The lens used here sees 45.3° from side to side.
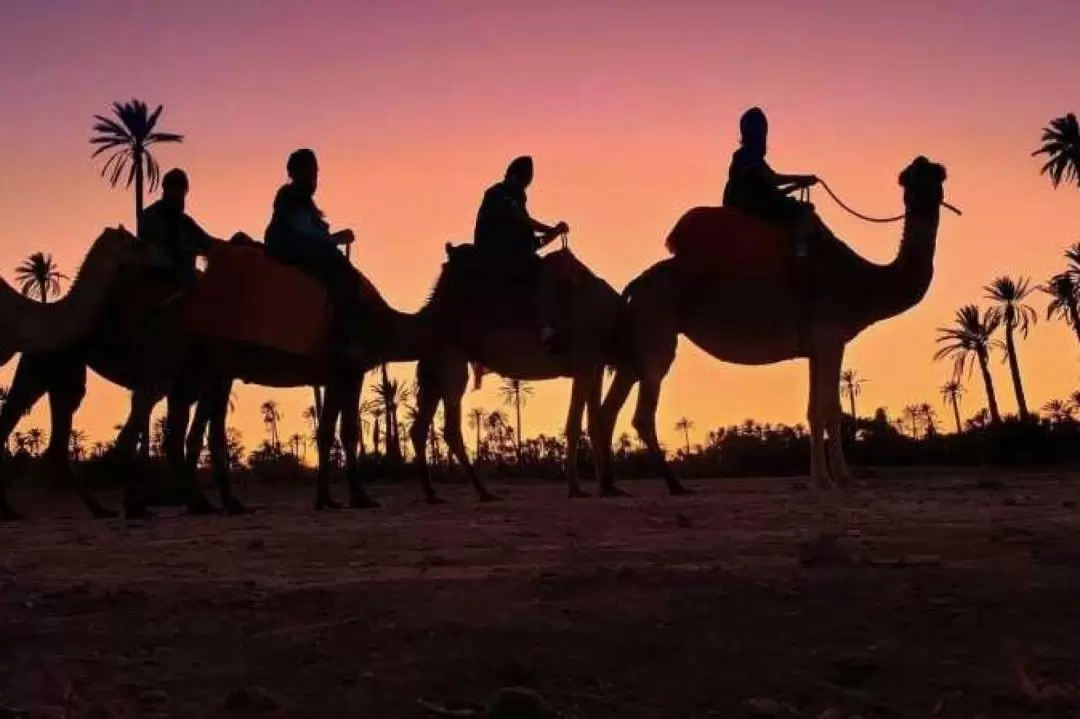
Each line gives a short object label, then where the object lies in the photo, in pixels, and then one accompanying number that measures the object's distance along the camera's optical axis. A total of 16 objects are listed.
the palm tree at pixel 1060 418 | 31.96
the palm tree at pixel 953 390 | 101.00
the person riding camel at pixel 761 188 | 11.55
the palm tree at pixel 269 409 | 95.71
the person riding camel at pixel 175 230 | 11.37
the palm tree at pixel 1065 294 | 56.44
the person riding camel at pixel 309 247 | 11.65
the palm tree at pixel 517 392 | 77.47
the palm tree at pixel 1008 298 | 65.44
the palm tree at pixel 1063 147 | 50.22
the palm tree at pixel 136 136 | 45.47
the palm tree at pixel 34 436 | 75.07
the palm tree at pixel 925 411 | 107.68
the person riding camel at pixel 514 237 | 11.74
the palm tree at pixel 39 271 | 59.31
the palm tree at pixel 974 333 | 69.19
